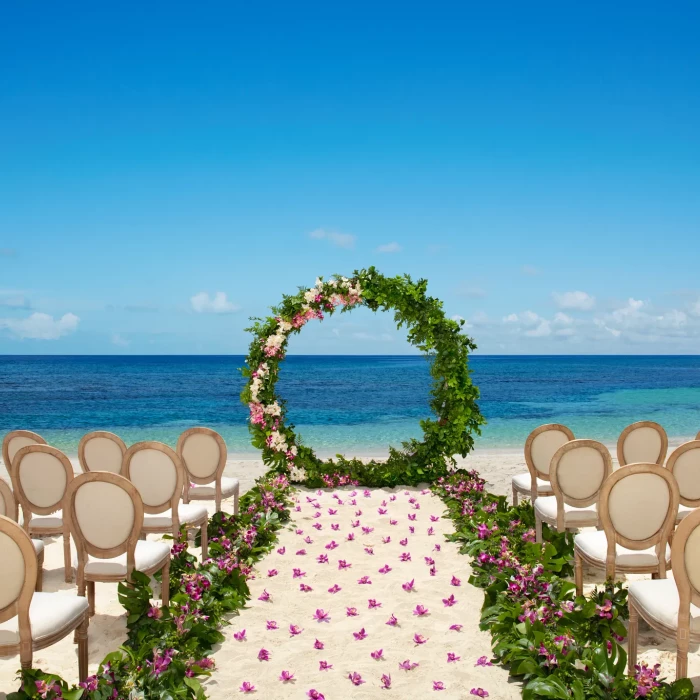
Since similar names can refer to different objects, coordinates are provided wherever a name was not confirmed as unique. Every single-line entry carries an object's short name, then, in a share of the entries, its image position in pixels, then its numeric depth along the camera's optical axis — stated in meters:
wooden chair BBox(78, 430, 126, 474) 6.00
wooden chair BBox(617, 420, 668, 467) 6.26
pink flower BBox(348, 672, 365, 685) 3.54
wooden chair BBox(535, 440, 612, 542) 5.07
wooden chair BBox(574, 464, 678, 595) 3.95
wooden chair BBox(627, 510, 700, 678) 3.05
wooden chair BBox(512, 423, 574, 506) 6.20
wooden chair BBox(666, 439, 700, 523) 5.11
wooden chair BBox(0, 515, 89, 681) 3.08
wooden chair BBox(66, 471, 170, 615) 3.96
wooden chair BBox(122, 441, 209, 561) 5.04
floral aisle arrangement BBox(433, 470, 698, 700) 3.05
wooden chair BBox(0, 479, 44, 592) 4.46
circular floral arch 8.43
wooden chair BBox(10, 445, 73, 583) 5.14
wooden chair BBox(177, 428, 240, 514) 6.32
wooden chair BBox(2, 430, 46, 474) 5.99
